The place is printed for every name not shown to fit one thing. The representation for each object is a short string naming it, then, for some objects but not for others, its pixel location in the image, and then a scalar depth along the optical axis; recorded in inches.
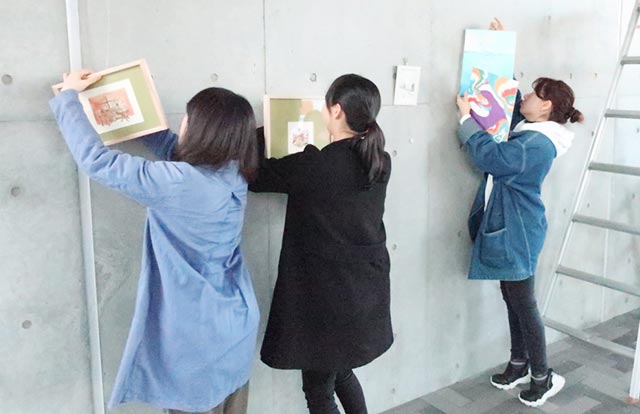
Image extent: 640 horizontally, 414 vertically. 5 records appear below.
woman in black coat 68.5
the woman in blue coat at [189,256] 57.6
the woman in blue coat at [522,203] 94.3
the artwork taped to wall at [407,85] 90.7
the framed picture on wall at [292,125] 75.4
